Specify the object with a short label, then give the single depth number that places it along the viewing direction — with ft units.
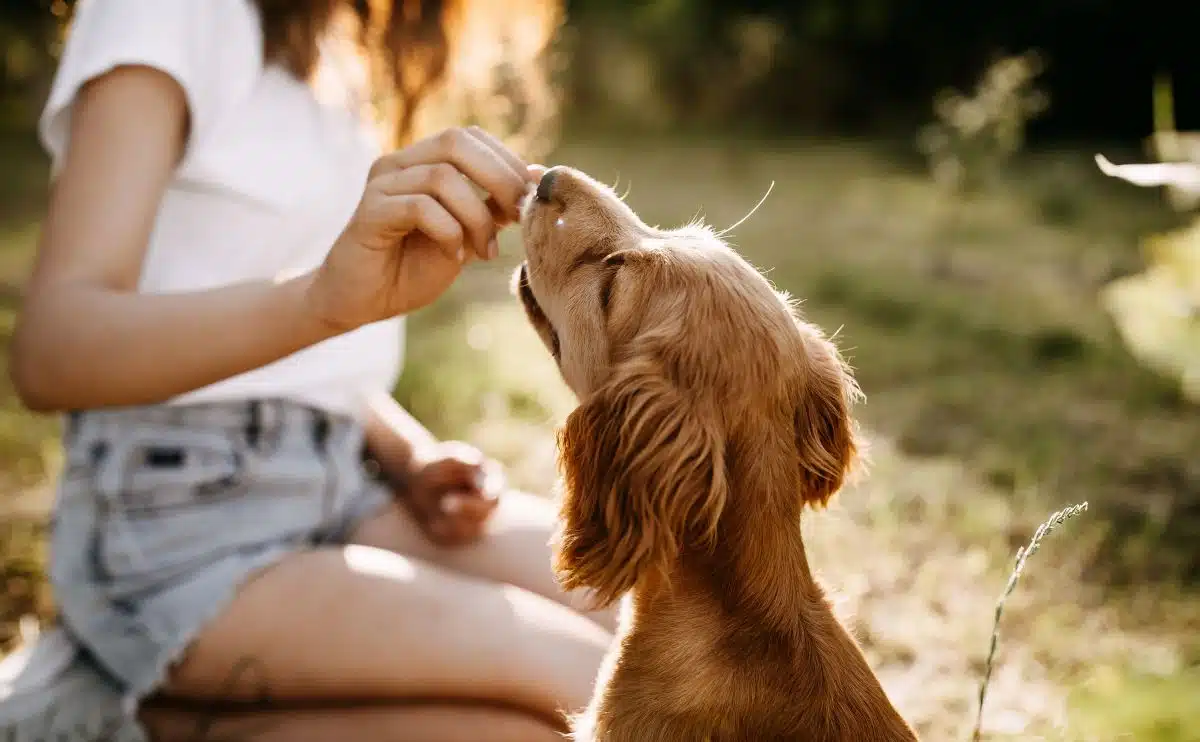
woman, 4.42
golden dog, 4.23
